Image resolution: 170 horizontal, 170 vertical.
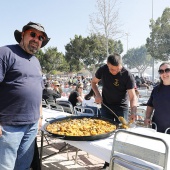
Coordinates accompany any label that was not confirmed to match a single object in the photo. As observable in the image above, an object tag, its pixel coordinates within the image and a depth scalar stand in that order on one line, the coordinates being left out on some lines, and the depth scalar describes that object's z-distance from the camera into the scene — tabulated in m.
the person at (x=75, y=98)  6.34
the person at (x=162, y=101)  2.85
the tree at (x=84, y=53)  31.45
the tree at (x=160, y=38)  30.41
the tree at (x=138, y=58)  76.06
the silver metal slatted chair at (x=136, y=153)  1.54
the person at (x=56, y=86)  8.17
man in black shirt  3.10
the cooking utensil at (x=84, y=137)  2.12
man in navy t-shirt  2.15
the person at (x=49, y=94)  6.68
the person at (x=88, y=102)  6.46
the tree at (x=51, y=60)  40.75
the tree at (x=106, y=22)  15.54
